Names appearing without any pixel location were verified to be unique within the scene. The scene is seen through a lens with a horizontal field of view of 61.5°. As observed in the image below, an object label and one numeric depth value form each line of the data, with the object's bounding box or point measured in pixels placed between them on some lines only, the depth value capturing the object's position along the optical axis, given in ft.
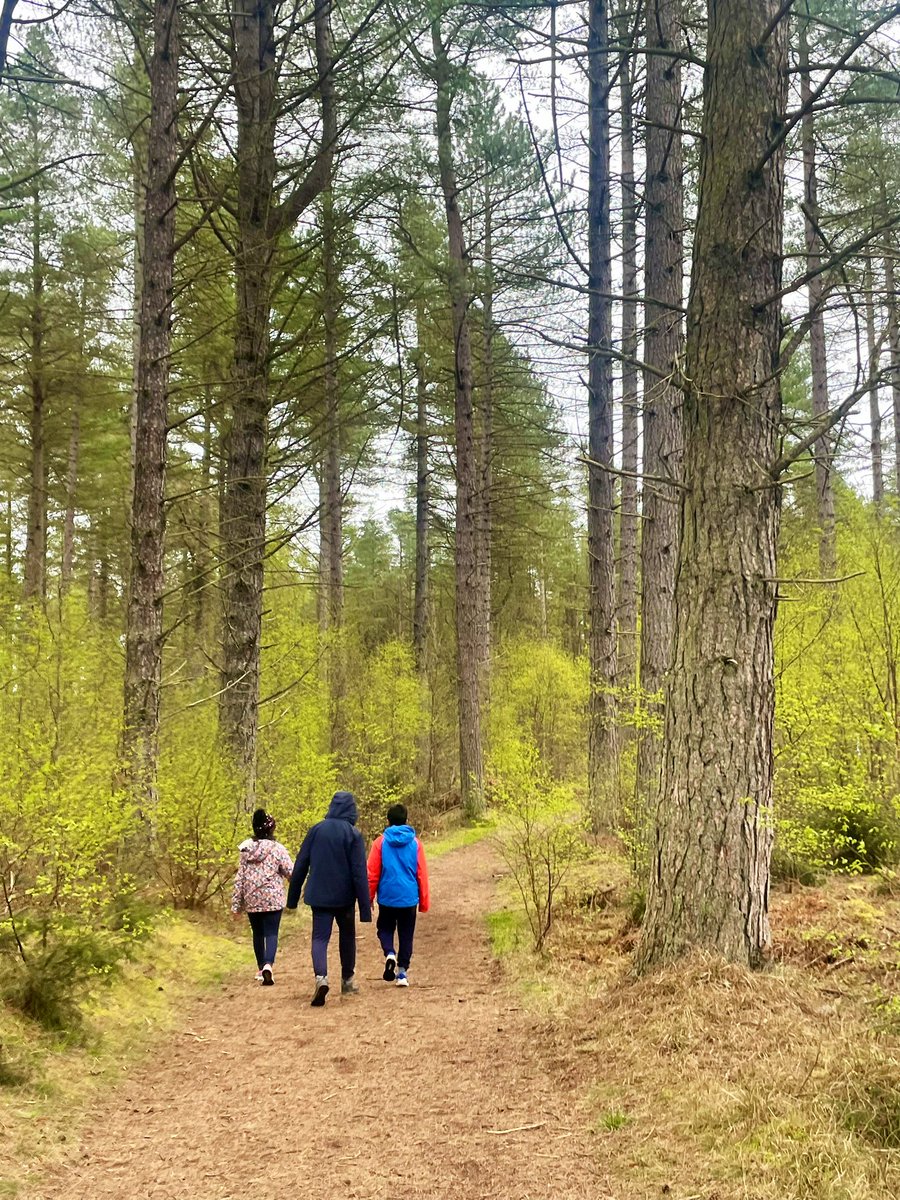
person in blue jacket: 20.68
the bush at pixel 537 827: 22.29
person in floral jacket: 20.18
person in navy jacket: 19.33
